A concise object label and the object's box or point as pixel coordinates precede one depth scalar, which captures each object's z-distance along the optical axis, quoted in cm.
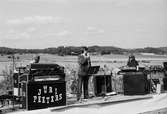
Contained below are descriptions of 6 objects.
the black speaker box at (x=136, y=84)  1254
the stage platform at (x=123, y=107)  570
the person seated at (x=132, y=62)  1398
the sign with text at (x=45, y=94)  843
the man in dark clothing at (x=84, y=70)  1127
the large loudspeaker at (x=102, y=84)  1271
